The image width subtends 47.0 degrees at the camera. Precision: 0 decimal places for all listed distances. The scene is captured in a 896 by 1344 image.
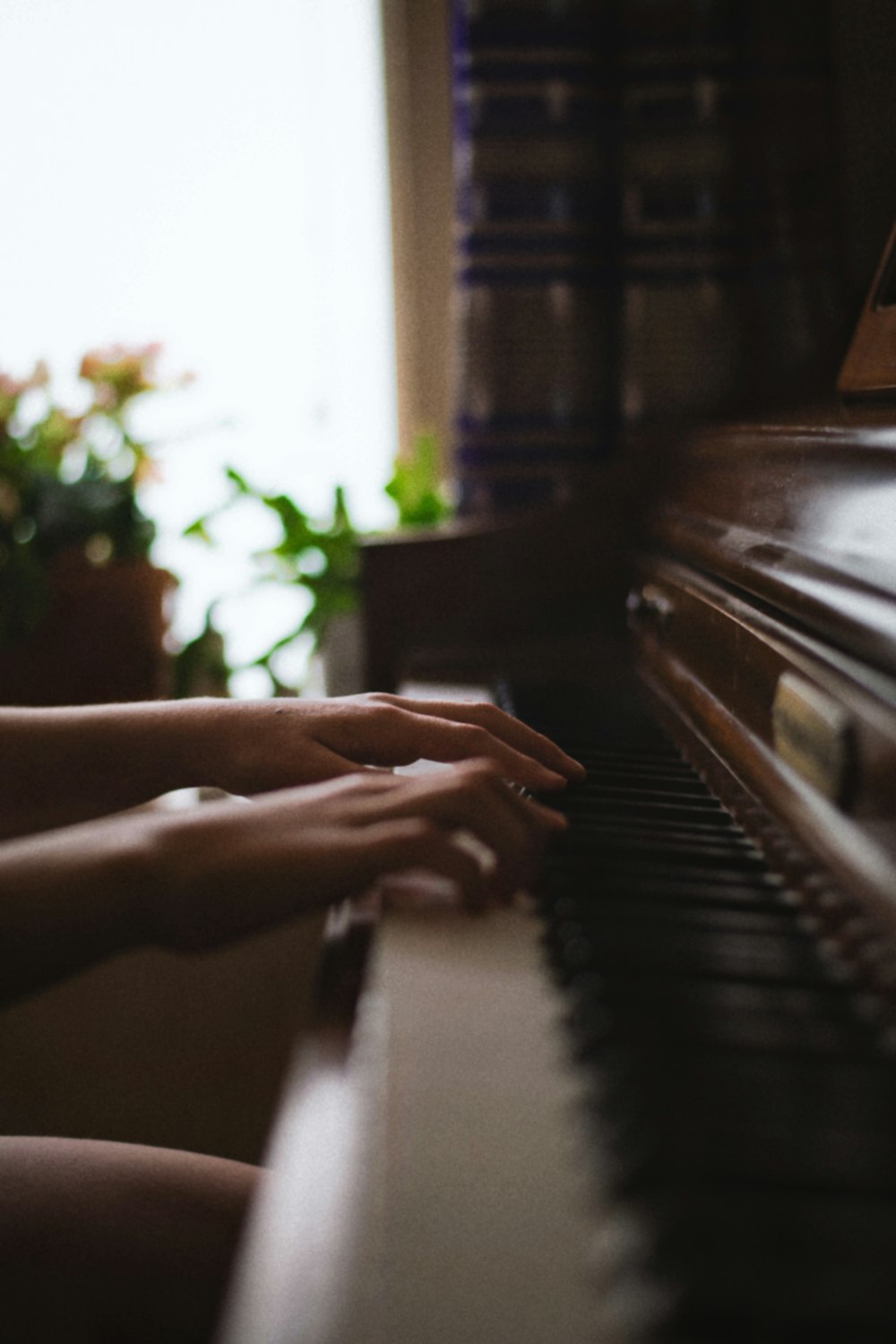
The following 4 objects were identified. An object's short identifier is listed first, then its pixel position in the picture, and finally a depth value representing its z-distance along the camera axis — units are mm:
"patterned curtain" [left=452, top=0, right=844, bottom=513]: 1700
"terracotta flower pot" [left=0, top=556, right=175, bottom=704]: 1970
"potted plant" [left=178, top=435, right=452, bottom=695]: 1976
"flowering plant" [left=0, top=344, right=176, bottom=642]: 2027
